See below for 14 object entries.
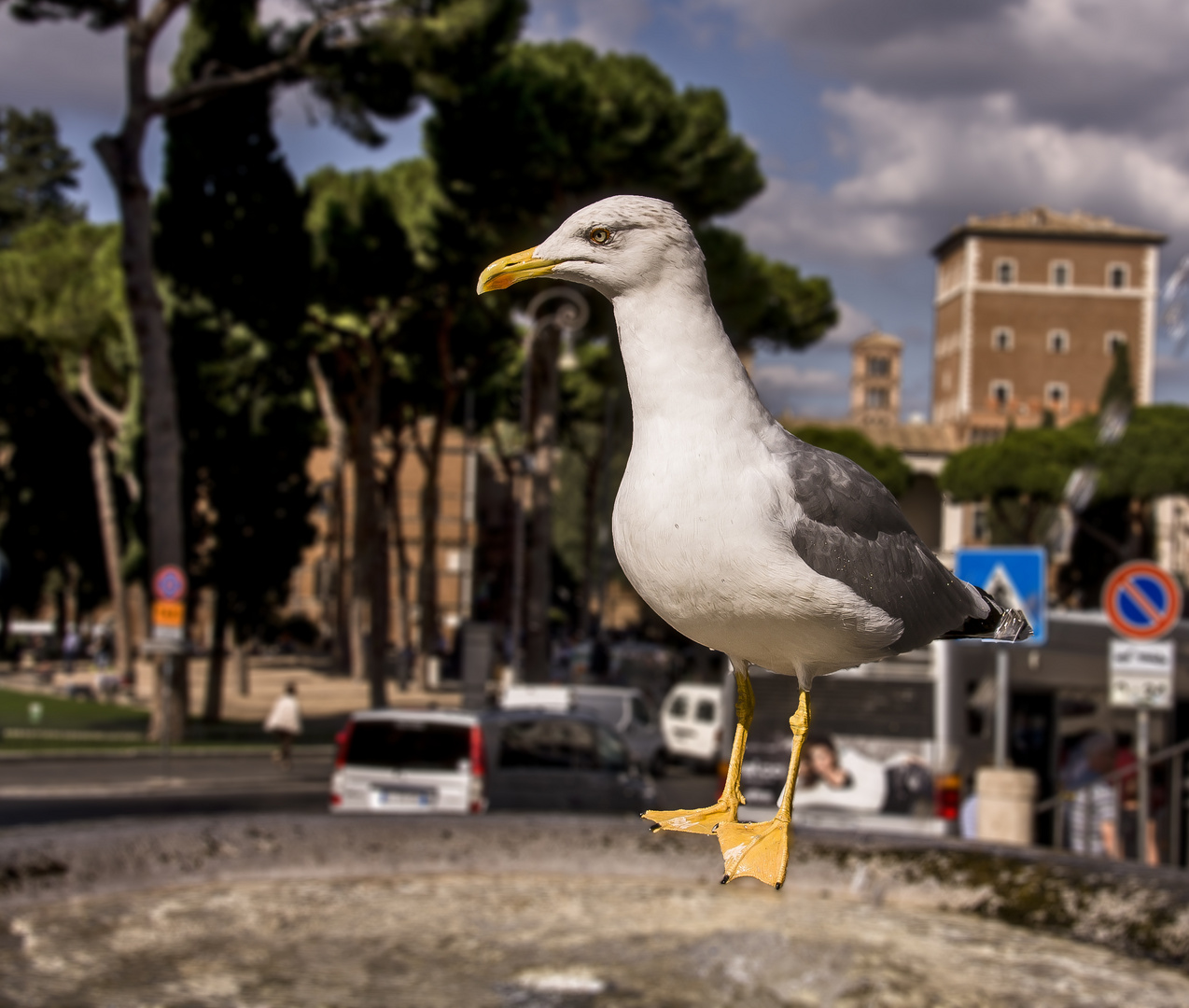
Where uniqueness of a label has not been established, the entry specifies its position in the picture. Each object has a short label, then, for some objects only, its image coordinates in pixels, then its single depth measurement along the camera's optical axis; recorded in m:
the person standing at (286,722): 25.50
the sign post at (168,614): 24.59
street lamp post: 34.25
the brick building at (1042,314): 119.62
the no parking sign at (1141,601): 13.30
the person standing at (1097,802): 13.68
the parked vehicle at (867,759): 13.59
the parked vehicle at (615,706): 25.75
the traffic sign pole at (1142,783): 13.27
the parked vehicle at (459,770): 15.77
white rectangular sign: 13.20
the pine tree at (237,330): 29.31
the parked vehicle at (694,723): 27.50
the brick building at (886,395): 121.61
